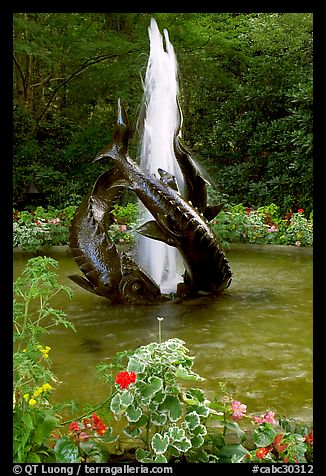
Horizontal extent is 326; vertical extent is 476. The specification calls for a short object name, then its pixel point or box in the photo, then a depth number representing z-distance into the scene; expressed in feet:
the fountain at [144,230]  13.20
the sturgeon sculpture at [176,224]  13.10
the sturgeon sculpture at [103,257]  13.57
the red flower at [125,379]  5.69
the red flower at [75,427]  5.91
